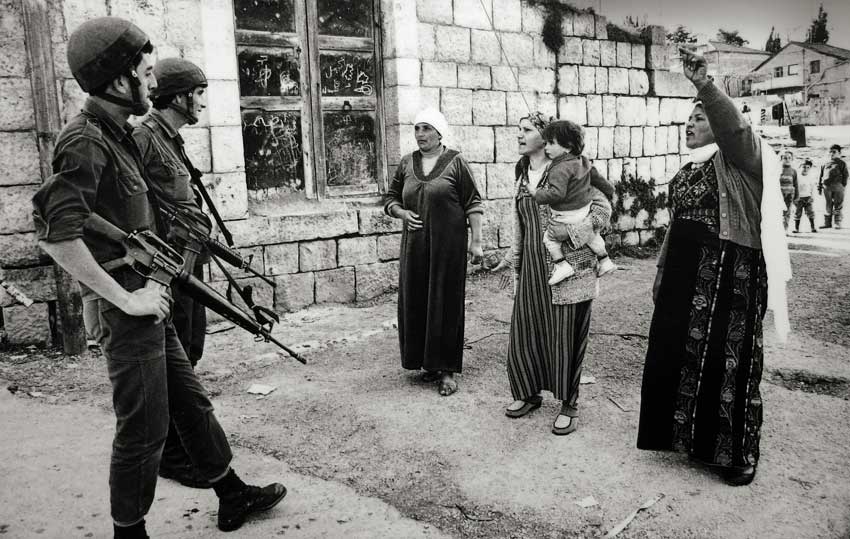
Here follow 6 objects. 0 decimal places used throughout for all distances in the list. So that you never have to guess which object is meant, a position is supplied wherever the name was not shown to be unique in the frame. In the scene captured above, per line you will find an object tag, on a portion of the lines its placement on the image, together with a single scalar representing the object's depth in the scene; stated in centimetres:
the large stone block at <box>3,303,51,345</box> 514
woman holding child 382
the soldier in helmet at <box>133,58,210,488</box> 328
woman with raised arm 298
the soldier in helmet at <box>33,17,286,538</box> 213
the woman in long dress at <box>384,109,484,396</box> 443
